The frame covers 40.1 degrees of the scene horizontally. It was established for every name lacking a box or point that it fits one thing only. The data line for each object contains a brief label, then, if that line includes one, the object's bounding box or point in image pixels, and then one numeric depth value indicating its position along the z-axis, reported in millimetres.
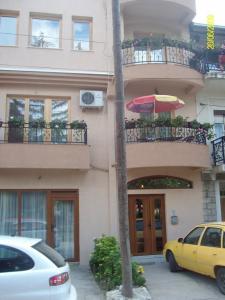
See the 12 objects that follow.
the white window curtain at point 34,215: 10353
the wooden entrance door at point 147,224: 10965
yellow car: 7337
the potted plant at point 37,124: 10437
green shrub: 7281
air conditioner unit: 10889
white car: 4612
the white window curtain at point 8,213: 10260
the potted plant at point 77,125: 10497
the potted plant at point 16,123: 10310
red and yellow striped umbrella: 10010
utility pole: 6732
